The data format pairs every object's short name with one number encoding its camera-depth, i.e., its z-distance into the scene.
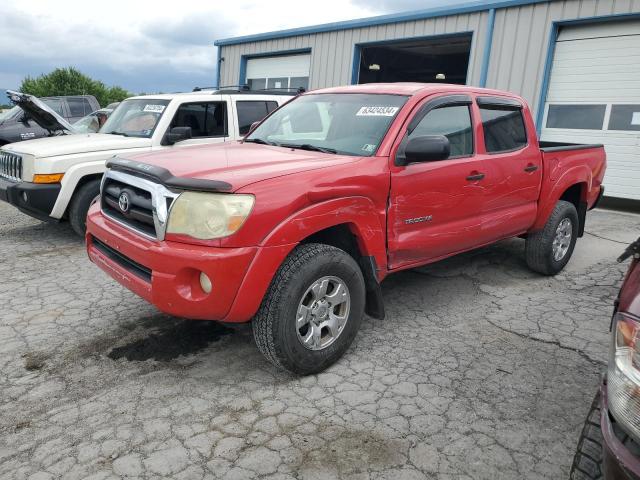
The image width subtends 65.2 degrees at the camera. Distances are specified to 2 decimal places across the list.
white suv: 5.68
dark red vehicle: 1.52
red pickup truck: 2.74
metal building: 9.49
